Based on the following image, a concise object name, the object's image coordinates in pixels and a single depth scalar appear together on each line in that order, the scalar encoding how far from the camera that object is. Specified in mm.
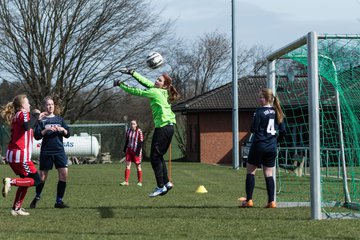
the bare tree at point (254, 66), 62697
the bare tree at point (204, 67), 59344
